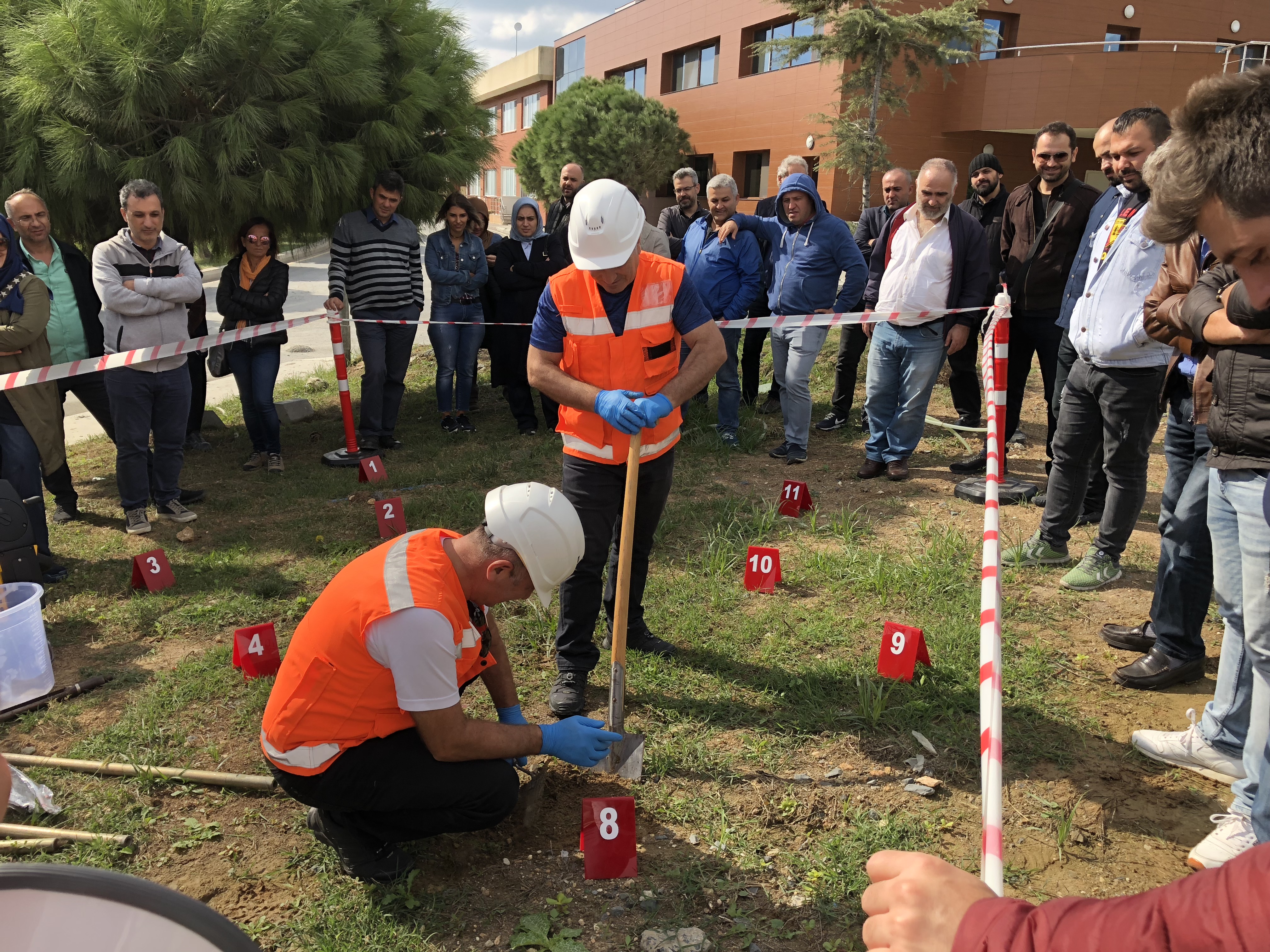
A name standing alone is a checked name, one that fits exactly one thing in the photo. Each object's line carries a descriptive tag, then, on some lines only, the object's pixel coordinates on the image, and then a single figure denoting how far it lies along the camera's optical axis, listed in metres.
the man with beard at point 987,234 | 6.73
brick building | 19.97
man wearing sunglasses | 5.80
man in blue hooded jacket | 6.66
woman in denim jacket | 7.77
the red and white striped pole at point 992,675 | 1.93
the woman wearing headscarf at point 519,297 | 7.91
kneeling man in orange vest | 2.40
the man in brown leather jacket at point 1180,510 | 3.26
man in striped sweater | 7.07
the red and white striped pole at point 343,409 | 7.21
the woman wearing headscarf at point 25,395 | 5.03
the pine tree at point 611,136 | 27.05
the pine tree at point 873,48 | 17.28
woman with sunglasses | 6.62
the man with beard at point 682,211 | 8.09
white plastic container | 3.65
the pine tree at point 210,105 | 5.90
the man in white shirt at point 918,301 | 5.96
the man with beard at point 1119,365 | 4.12
